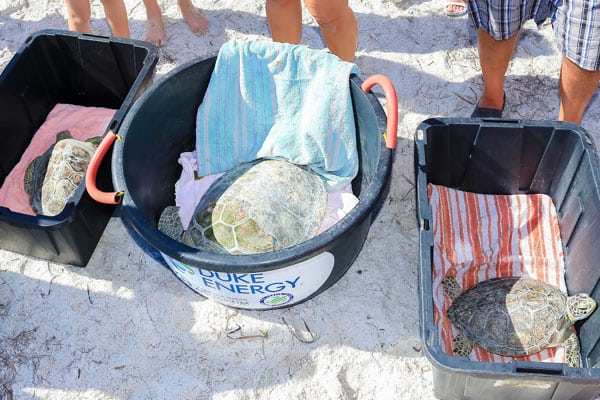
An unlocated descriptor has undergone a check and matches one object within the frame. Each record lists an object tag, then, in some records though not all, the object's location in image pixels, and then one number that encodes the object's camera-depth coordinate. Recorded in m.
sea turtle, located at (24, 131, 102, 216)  2.35
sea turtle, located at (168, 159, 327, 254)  2.05
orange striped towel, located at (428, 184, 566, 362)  2.27
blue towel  2.28
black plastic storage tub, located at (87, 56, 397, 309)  1.78
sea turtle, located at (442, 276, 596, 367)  1.99
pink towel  2.62
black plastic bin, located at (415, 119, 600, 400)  1.71
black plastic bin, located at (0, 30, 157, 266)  2.20
